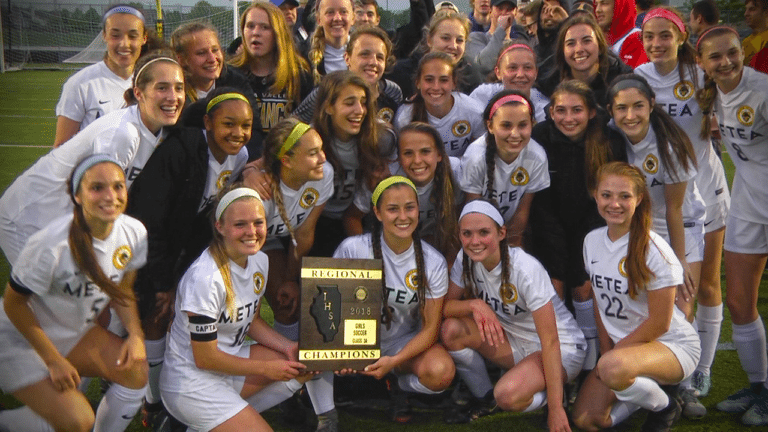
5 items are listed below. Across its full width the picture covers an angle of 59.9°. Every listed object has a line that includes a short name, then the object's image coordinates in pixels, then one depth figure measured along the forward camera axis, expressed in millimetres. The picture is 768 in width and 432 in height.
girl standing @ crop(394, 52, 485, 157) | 3721
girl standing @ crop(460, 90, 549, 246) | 3322
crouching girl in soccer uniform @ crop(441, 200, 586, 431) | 2943
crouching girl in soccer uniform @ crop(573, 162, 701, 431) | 2832
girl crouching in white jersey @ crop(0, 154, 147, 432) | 2510
